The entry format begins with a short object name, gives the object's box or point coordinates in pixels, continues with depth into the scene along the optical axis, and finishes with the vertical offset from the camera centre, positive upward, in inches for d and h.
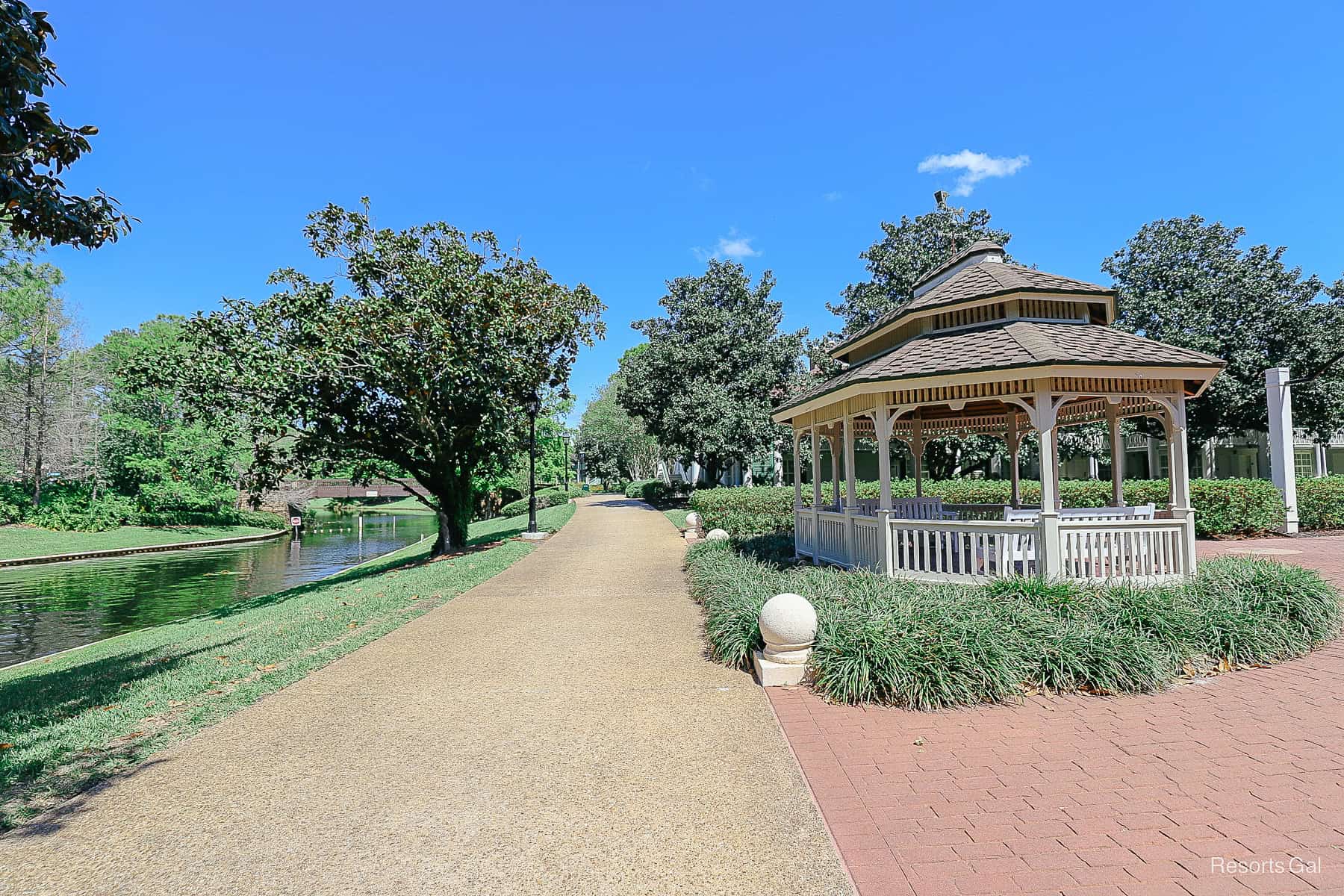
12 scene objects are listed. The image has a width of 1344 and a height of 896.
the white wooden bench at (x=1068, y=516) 310.7 -27.3
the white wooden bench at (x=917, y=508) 439.2 -28.6
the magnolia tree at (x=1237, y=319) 840.3 +187.6
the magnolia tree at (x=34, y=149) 168.2 +98.4
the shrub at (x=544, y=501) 1537.9 -70.2
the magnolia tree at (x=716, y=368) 1128.2 +190.6
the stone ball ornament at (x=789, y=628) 230.8 -56.2
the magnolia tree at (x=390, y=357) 559.2 +106.8
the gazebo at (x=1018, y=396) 307.4 +36.3
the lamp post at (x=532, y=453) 729.0 +27.0
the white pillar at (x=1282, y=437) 642.2 +23.8
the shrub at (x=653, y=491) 1483.8 -46.7
